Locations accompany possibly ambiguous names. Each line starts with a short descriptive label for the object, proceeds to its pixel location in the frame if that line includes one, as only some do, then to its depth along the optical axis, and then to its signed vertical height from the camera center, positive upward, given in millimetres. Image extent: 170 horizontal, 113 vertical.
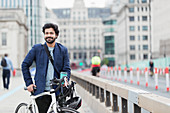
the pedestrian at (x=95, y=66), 19491 -499
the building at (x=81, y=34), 172750 +10207
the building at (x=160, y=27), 59312 +4734
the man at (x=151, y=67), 32625 -948
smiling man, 5281 -101
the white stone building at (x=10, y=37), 60797 +3183
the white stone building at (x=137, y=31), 107000 +7023
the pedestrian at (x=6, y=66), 19469 -460
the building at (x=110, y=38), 143125 +6583
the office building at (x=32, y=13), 103375 +11774
